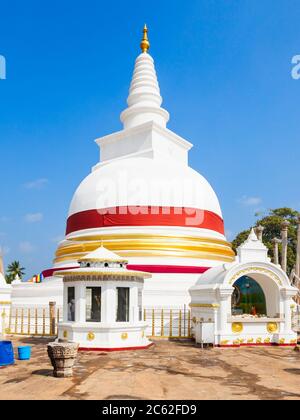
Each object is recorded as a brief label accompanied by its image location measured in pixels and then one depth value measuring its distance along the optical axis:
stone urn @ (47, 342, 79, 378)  13.41
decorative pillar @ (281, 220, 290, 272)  31.37
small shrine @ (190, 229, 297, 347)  21.30
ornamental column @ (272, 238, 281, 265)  34.27
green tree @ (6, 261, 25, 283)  79.12
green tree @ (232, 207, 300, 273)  56.56
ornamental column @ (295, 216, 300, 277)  30.32
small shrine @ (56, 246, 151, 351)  19.81
